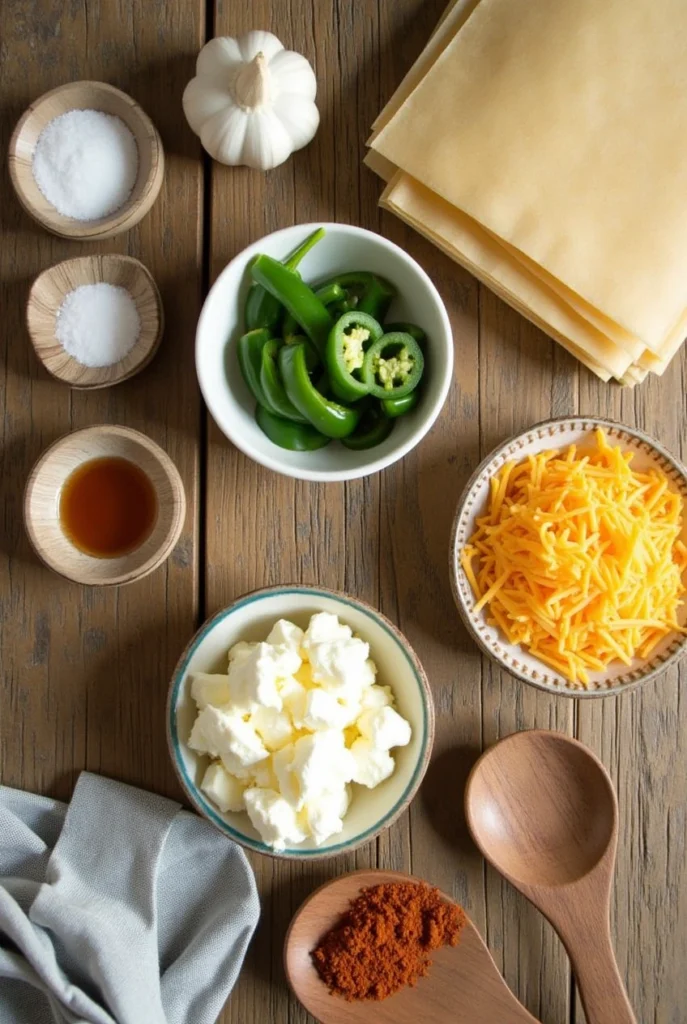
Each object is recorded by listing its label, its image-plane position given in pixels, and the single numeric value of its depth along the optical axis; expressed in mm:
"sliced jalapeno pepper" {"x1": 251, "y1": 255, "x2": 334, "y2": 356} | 579
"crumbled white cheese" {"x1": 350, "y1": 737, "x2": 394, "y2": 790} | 584
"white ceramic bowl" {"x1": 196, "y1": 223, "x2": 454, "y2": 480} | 581
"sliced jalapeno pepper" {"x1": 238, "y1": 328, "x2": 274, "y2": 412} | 590
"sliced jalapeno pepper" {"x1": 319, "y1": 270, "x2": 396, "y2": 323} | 599
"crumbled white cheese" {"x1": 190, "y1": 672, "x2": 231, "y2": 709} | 585
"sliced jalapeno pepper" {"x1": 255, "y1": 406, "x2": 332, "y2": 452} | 599
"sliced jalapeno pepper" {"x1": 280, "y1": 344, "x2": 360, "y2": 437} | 575
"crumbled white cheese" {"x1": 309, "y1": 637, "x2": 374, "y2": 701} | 578
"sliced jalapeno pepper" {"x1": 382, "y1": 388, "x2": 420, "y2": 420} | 587
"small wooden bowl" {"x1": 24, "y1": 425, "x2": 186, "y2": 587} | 597
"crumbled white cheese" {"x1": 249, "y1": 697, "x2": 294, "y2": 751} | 579
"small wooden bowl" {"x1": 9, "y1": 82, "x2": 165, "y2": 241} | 598
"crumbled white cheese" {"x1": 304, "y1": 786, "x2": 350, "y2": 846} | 576
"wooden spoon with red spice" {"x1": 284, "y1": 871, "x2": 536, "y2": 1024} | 602
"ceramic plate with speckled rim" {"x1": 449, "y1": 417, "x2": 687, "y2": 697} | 594
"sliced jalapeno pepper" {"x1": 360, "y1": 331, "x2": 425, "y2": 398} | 586
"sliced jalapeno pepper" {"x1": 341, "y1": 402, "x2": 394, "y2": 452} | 601
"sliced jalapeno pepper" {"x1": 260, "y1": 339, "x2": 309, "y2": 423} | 587
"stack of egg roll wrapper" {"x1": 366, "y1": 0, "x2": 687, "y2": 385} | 588
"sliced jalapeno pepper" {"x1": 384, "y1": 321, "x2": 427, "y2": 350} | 595
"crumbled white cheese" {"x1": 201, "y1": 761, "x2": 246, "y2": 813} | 584
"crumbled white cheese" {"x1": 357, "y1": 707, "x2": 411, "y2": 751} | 581
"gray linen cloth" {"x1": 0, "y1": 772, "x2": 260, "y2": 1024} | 593
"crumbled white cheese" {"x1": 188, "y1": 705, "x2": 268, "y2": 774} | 571
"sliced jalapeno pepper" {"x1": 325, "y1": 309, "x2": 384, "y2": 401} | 576
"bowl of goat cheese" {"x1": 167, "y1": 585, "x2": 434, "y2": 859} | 573
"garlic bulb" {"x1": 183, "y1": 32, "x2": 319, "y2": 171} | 587
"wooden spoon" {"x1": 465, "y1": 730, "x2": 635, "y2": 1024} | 609
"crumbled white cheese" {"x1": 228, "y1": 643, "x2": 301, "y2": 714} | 570
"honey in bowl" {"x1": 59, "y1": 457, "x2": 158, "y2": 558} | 614
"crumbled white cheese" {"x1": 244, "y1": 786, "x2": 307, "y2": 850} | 570
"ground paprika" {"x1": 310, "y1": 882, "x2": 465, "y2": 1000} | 597
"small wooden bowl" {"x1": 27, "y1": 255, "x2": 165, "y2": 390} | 604
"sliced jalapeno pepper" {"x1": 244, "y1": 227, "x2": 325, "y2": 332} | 588
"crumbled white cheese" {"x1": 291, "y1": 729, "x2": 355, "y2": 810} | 567
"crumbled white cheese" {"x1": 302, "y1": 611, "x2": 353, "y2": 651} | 584
